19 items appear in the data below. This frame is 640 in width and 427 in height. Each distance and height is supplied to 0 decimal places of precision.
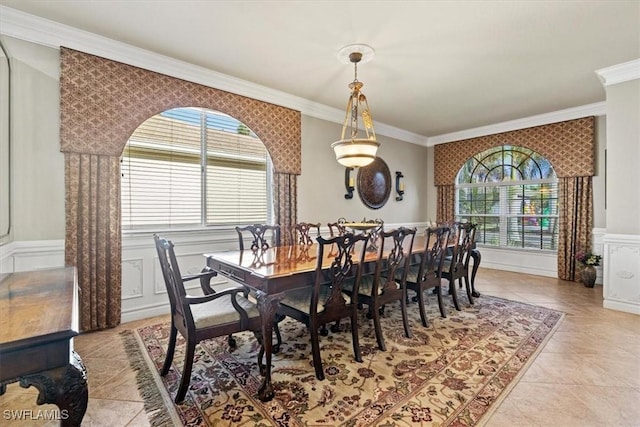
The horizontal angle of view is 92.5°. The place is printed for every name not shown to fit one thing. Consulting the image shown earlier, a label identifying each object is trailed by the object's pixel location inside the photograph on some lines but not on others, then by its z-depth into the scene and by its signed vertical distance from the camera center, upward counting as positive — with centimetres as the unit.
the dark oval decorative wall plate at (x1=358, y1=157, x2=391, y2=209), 539 +53
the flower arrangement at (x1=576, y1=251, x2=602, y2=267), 446 -66
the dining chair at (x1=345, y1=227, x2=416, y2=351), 253 -65
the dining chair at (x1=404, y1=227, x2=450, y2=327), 301 -61
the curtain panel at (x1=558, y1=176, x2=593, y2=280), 466 -13
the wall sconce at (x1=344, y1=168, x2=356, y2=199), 507 +50
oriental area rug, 175 -114
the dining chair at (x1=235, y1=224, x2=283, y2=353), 254 -32
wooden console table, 97 -47
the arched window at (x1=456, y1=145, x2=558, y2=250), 525 +29
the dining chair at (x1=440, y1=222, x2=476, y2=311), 350 -53
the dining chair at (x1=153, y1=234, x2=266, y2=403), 184 -68
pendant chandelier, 292 +65
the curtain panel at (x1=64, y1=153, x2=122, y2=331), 275 -21
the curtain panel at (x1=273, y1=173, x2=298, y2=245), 414 +14
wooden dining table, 195 -42
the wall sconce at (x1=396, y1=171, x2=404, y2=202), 603 +55
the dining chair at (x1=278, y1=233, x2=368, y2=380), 212 -67
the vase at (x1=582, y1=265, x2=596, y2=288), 439 -90
